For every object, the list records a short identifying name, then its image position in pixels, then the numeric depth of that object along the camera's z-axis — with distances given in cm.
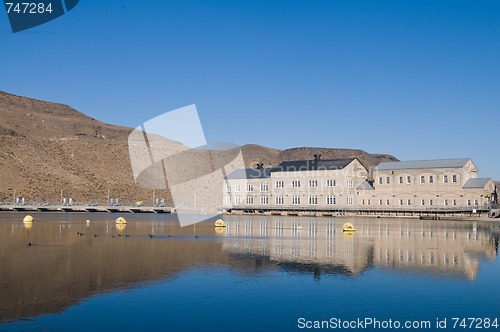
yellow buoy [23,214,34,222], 5657
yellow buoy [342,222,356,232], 4938
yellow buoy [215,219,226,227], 5509
